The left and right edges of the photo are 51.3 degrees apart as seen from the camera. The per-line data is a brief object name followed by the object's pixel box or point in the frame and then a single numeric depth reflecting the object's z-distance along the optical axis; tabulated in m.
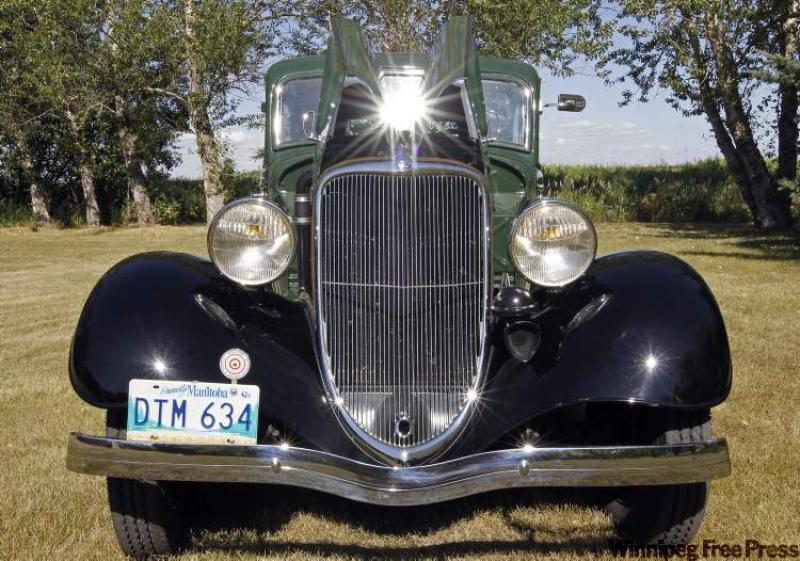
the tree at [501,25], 16.25
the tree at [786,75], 11.62
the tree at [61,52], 20.88
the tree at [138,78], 20.52
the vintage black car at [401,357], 2.52
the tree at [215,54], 18.89
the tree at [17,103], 22.48
